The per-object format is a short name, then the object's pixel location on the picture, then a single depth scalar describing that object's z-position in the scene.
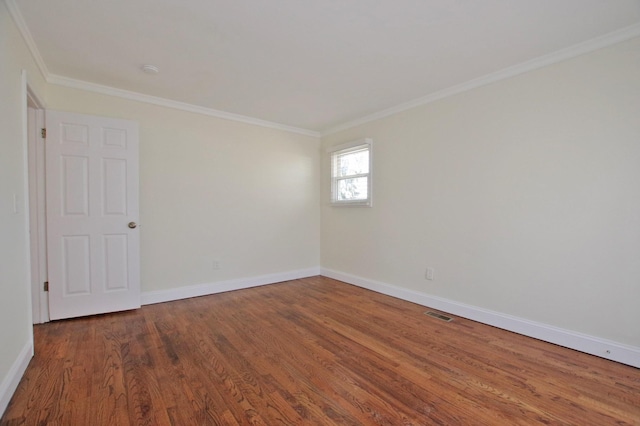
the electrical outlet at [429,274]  3.39
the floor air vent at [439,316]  3.02
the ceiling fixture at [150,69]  2.68
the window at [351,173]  4.15
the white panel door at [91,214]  2.88
